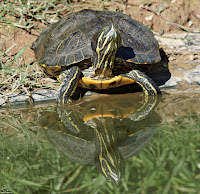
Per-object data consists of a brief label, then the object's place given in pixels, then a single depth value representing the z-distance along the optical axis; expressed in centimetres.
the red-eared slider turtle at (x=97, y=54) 917
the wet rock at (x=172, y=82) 1030
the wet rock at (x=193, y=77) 1024
